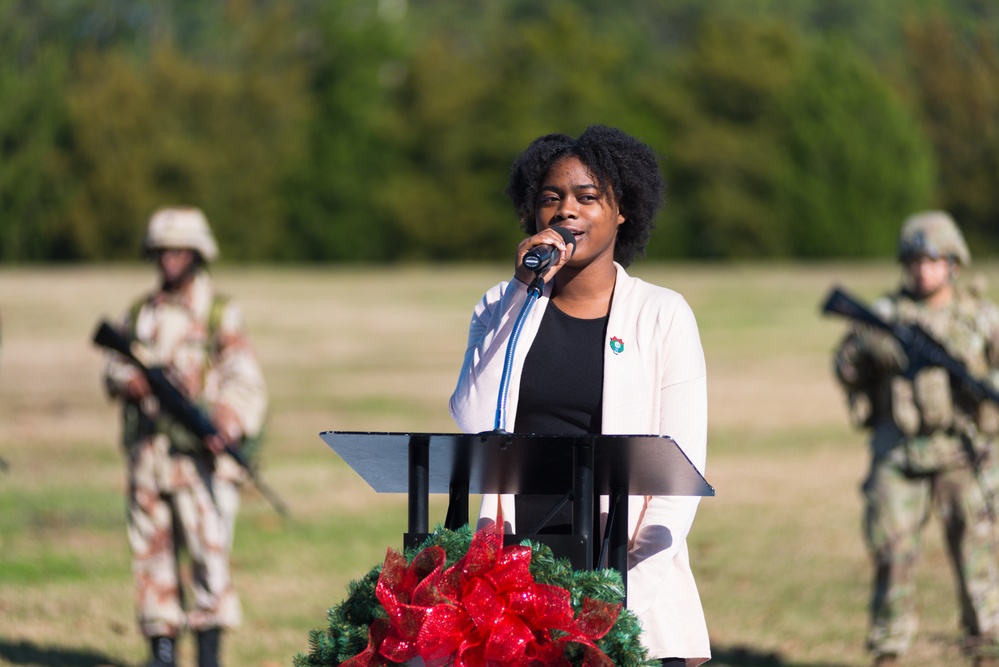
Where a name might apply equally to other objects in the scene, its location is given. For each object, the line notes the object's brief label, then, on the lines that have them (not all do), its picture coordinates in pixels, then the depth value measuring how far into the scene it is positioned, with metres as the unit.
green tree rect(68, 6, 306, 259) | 104.74
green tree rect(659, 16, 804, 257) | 122.41
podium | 7.33
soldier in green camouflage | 17.56
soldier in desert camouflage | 17.03
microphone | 7.75
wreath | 7.14
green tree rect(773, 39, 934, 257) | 118.21
